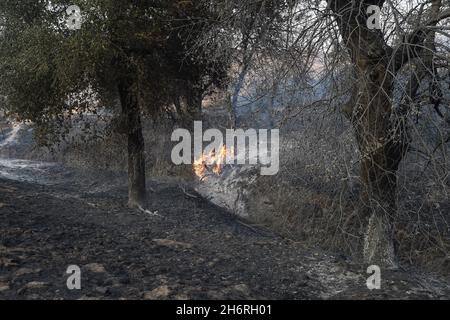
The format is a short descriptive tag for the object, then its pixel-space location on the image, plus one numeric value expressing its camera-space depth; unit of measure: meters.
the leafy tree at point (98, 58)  8.97
